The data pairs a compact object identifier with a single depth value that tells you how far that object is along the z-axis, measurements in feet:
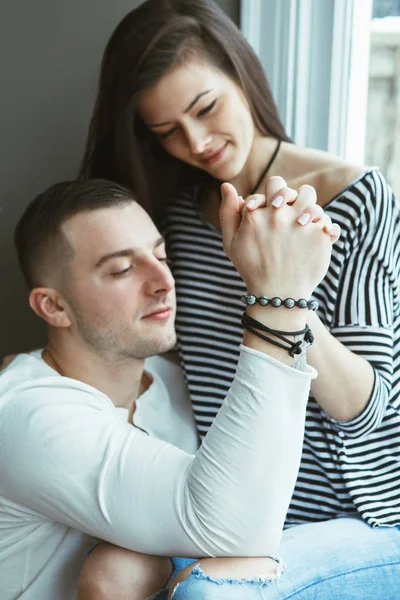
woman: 4.67
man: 3.80
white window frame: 5.78
